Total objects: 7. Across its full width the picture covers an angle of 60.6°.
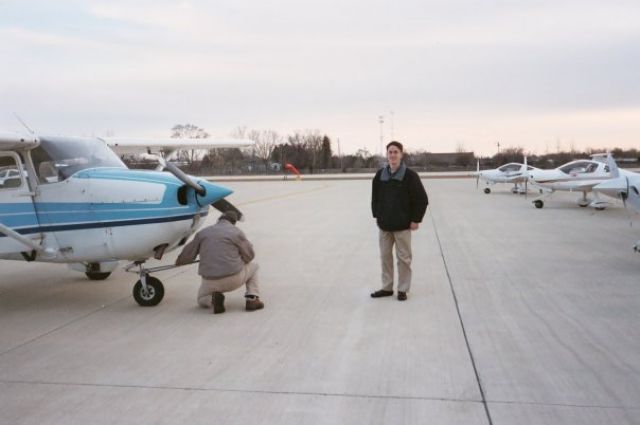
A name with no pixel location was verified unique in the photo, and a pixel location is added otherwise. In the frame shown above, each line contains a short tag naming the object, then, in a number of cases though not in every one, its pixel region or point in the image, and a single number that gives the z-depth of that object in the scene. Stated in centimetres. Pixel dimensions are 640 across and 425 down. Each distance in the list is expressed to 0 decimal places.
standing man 639
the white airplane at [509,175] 2422
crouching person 605
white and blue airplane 620
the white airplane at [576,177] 1777
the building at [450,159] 9077
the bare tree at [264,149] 10966
